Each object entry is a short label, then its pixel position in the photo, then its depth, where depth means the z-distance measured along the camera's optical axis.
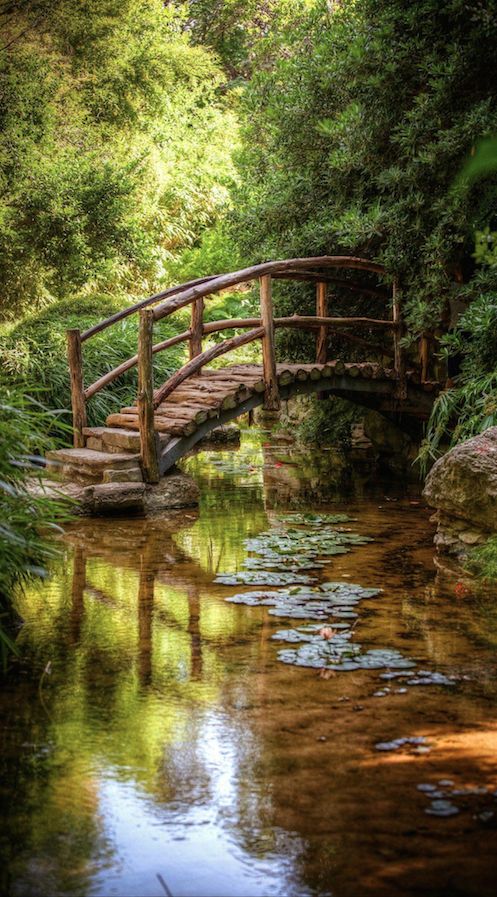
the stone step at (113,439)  7.79
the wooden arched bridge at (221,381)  7.63
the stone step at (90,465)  7.57
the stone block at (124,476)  7.51
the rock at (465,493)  5.82
